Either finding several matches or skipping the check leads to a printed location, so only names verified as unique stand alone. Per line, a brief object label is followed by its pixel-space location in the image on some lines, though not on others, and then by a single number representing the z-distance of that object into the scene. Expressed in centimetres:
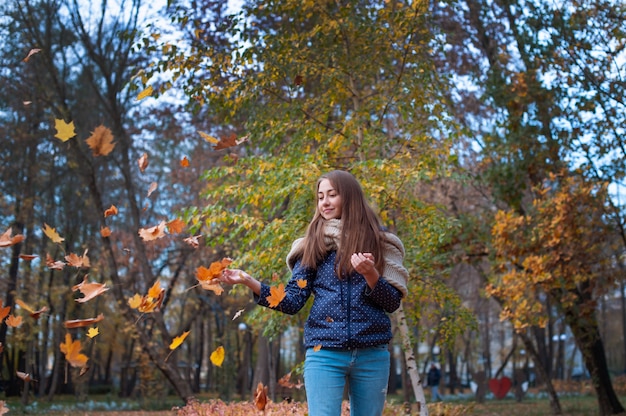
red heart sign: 2505
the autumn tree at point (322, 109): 809
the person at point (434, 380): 2352
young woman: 316
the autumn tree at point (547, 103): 1109
